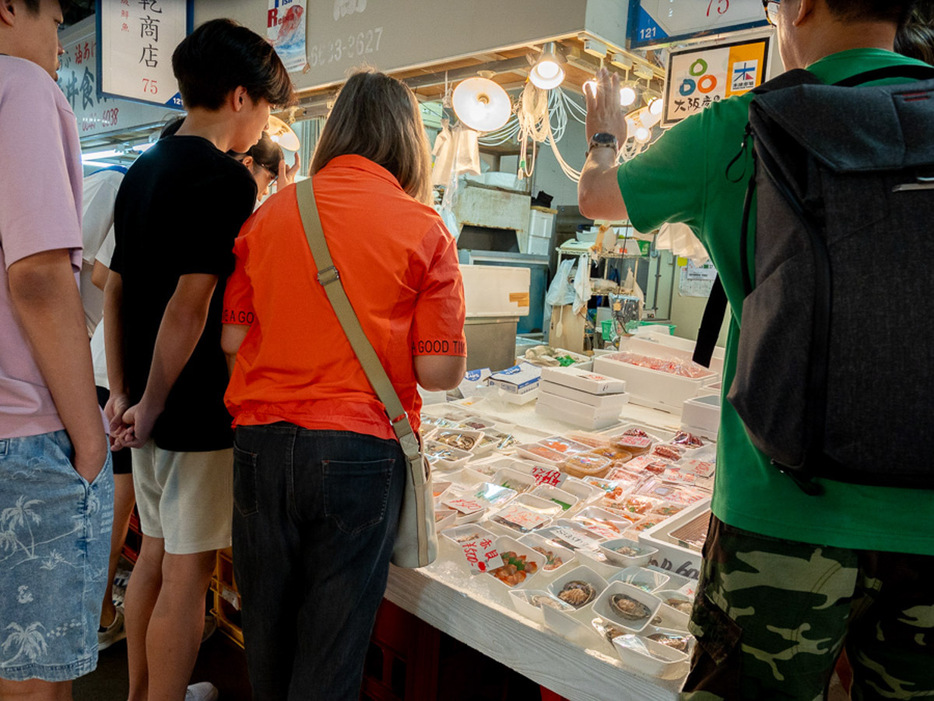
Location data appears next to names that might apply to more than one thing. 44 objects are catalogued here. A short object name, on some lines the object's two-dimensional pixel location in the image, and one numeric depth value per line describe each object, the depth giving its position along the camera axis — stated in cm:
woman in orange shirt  137
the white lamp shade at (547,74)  309
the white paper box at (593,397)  310
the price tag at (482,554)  177
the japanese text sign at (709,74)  284
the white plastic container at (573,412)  310
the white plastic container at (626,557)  172
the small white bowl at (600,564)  170
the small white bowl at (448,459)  244
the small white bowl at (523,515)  195
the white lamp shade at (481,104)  323
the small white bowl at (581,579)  163
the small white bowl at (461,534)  182
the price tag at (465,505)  201
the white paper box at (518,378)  350
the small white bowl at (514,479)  236
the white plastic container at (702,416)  288
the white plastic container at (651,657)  131
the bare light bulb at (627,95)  339
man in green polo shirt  95
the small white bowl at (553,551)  170
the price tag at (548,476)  235
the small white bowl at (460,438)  265
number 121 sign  281
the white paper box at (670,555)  172
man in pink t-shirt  116
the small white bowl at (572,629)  145
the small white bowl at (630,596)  147
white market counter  137
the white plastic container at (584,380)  313
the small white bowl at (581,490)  224
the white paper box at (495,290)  403
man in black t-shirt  168
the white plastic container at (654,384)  345
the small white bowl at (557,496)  220
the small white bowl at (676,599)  153
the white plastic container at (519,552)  167
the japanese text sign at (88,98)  652
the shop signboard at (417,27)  303
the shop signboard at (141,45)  457
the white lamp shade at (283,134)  399
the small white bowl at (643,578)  163
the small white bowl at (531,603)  153
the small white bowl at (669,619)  146
